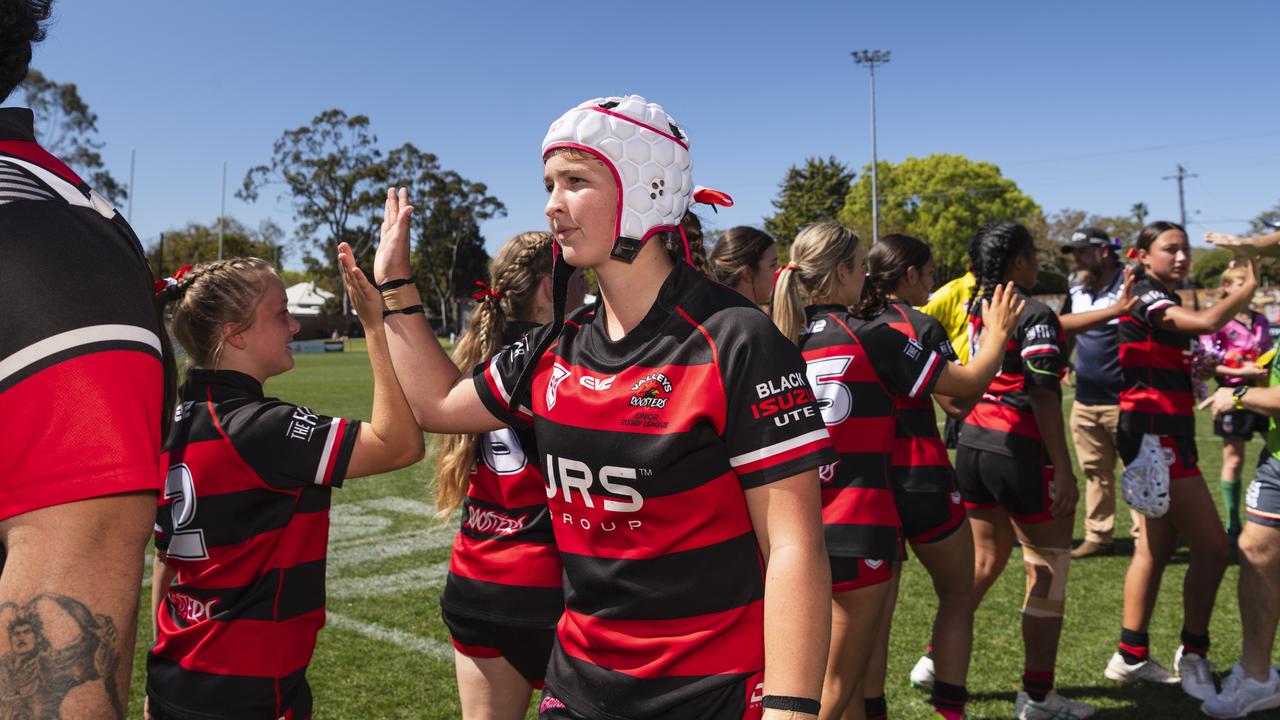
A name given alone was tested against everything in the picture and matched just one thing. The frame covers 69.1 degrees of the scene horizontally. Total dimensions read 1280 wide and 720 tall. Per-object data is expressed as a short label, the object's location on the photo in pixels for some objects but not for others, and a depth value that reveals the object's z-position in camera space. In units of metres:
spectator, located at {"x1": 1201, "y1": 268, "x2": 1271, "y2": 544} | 7.75
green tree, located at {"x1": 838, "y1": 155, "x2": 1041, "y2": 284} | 76.50
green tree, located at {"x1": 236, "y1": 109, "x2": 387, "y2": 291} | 61.19
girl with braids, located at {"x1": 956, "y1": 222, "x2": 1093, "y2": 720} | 4.93
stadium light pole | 59.09
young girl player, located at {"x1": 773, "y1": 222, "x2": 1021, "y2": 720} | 3.97
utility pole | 81.28
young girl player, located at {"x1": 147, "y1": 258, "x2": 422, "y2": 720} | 2.74
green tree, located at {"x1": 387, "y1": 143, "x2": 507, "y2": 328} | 62.16
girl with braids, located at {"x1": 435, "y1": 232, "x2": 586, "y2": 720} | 3.28
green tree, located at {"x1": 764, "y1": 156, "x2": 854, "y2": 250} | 76.81
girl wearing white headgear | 2.01
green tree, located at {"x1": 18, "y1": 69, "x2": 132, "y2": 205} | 50.31
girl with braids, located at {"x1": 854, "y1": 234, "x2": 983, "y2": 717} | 4.45
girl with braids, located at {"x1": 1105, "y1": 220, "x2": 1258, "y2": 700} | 5.34
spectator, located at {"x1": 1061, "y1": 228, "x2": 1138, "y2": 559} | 7.44
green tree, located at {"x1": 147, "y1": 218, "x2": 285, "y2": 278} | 74.44
